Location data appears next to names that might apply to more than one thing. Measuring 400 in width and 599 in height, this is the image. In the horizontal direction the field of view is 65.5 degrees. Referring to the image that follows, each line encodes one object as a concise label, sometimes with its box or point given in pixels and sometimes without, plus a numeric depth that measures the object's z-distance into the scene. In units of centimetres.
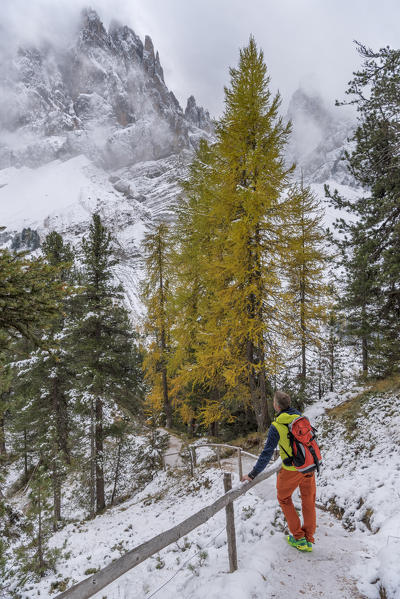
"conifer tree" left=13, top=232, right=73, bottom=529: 1492
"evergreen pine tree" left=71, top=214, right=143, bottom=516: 1495
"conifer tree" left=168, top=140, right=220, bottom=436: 1357
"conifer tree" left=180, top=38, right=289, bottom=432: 1055
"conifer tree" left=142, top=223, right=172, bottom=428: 2116
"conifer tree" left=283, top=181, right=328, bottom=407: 1086
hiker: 425
